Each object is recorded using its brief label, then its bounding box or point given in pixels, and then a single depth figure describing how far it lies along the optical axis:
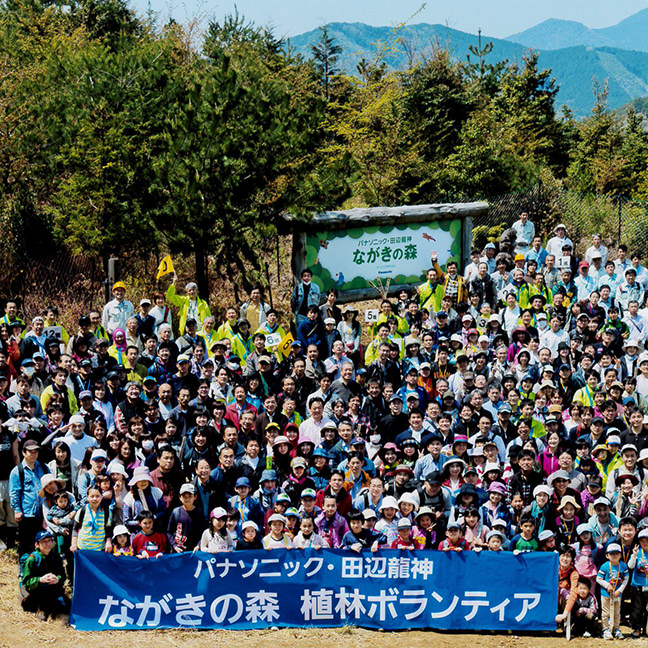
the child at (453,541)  17.55
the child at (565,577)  17.37
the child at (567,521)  17.97
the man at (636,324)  26.30
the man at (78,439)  19.08
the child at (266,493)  18.30
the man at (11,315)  24.11
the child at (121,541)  17.22
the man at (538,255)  29.72
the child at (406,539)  17.58
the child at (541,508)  18.03
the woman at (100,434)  19.33
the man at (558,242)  29.83
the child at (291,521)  17.61
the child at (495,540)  17.53
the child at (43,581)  17.31
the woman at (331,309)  26.97
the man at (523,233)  30.77
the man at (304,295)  27.89
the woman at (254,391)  21.72
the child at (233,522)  17.48
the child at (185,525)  17.62
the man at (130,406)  20.59
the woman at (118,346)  23.52
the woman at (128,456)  18.64
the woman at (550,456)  19.56
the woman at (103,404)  20.81
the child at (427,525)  17.75
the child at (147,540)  17.36
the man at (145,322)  24.34
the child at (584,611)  17.31
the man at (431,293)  28.11
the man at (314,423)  20.62
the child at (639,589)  17.33
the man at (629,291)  27.84
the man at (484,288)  28.02
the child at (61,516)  17.92
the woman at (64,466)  18.39
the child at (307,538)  17.45
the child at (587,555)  17.48
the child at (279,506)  17.80
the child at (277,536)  17.45
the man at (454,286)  28.30
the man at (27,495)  18.50
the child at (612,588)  17.22
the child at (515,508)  18.12
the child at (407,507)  17.81
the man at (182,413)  20.50
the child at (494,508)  18.03
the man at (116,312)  24.97
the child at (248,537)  17.52
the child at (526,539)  17.59
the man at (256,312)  26.12
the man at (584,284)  28.44
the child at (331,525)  17.72
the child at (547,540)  17.58
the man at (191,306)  25.69
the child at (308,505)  17.61
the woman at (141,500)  17.80
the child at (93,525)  17.47
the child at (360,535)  17.58
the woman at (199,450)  19.34
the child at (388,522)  17.73
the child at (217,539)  17.45
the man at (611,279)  28.39
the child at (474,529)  17.70
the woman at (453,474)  18.66
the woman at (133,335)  23.86
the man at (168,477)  18.27
